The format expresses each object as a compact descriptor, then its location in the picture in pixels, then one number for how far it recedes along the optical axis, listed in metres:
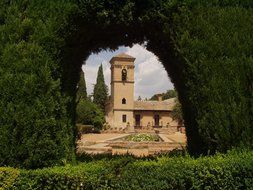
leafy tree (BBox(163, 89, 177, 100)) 107.44
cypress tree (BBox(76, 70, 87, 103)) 67.14
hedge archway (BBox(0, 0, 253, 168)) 6.22
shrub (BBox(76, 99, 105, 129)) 49.03
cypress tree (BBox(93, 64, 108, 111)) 75.25
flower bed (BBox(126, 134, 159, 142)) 33.57
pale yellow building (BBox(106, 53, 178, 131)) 68.44
